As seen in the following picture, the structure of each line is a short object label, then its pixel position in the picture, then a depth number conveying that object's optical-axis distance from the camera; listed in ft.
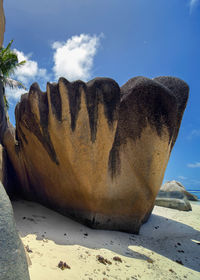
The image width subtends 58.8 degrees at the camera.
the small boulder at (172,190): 37.71
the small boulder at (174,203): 26.89
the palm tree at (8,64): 37.17
